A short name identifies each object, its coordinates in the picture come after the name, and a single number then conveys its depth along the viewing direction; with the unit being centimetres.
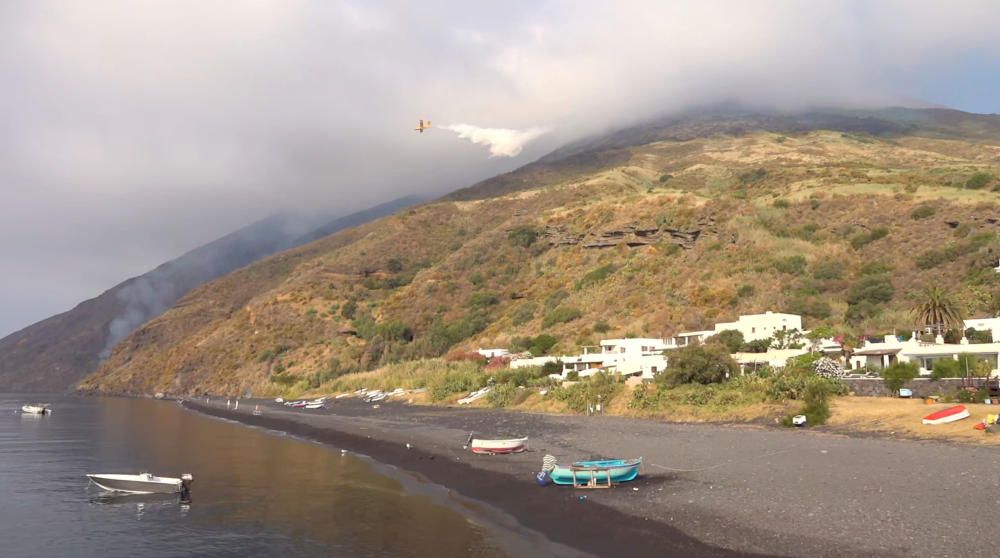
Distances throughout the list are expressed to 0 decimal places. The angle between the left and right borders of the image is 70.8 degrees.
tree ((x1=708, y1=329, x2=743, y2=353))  5941
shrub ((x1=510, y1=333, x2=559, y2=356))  8169
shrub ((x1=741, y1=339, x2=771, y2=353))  5762
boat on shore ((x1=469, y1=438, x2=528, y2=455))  3191
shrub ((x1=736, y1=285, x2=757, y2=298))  8275
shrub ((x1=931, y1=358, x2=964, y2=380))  3600
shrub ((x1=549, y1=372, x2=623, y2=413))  4912
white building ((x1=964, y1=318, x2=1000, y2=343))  4606
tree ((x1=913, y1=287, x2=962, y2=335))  4844
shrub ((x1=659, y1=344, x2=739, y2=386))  4572
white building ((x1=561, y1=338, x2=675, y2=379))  5812
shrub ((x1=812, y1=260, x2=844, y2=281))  8275
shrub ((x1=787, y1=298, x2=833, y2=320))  7448
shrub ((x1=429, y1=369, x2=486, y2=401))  6838
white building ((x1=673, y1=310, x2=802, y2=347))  6238
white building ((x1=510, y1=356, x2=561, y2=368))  6923
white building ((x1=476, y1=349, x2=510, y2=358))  8506
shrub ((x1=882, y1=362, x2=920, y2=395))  3662
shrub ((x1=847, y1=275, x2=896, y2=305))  7319
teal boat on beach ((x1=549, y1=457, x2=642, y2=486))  2259
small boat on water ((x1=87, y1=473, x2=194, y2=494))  2805
